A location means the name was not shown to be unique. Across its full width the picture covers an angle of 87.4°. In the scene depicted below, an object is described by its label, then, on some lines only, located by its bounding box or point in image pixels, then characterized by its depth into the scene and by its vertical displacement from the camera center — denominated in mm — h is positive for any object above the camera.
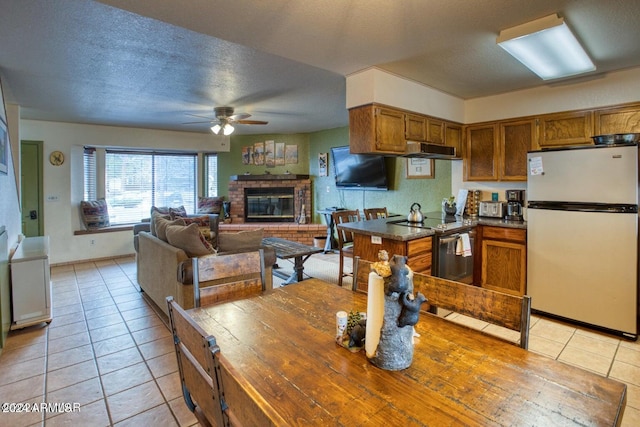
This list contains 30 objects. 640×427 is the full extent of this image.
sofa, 2834 -555
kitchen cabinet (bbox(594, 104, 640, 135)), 3148 +814
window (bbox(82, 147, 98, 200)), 5957 +538
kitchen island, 2967 -328
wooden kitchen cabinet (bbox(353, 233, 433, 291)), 2918 -416
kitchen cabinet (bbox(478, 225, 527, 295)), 3486 -595
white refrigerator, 2791 -279
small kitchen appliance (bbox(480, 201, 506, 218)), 4020 -62
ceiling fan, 4570 +1140
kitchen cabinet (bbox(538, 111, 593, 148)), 3397 +790
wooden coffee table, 3803 -558
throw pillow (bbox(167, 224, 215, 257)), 2924 -324
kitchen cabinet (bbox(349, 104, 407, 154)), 3152 +718
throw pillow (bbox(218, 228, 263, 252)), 2945 -339
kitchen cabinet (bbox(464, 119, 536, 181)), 3805 +654
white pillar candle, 1078 -352
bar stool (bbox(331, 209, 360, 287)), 3967 -409
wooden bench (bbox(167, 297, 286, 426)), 669 -437
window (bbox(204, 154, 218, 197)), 7352 +644
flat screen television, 5547 +576
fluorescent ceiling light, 2223 +1178
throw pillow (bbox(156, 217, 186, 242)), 3334 -233
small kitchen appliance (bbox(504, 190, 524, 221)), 3913 -2
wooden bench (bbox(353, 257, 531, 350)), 1207 -396
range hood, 3398 +571
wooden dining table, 839 -522
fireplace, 7105 +124
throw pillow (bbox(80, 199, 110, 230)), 5785 -167
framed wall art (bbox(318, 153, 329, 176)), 6776 +806
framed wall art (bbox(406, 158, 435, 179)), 4906 +541
